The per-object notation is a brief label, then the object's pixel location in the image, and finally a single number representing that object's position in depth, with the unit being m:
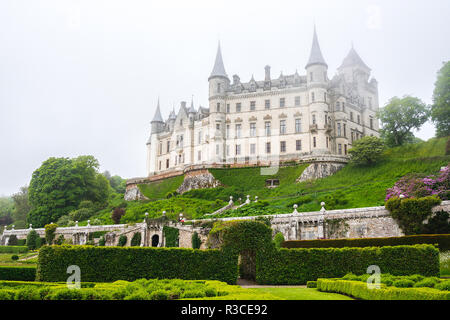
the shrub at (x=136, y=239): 40.53
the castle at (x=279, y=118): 57.81
